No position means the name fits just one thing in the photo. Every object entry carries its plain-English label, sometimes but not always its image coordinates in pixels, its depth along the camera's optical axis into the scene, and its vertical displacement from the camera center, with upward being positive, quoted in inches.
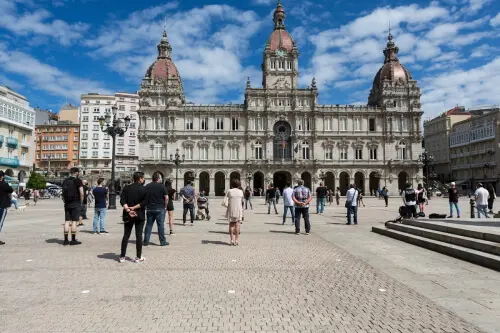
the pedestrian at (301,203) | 469.7 -12.3
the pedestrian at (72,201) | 366.6 -7.2
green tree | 1972.8 +68.6
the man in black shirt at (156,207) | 367.1 -13.6
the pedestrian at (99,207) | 458.6 -17.0
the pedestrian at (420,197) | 690.1 -7.0
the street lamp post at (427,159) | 1571.1 +153.0
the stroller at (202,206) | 665.0 -22.9
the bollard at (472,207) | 624.0 -24.8
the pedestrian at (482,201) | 576.7 -12.5
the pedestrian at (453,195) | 636.1 -3.0
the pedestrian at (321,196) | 812.6 -5.4
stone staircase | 297.1 -46.8
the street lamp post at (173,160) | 2089.8 +202.3
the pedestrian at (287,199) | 609.3 -9.1
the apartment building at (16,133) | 1839.3 +333.7
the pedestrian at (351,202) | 579.7 -13.8
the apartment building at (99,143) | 2989.7 +432.8
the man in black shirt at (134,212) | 294.5 -14.9
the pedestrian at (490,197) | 698.3 -7.9
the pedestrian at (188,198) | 560.1 -6.6
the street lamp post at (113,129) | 858.8 +156.3
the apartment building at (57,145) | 3021.7 +419.4
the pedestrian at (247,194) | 1029.7 -0.7
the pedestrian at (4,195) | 376.8 -0.8
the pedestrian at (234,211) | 376.2 -18.2
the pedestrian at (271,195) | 852.0 -3.1
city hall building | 2188.7 +373.8
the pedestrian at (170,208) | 454.6 -18.2
